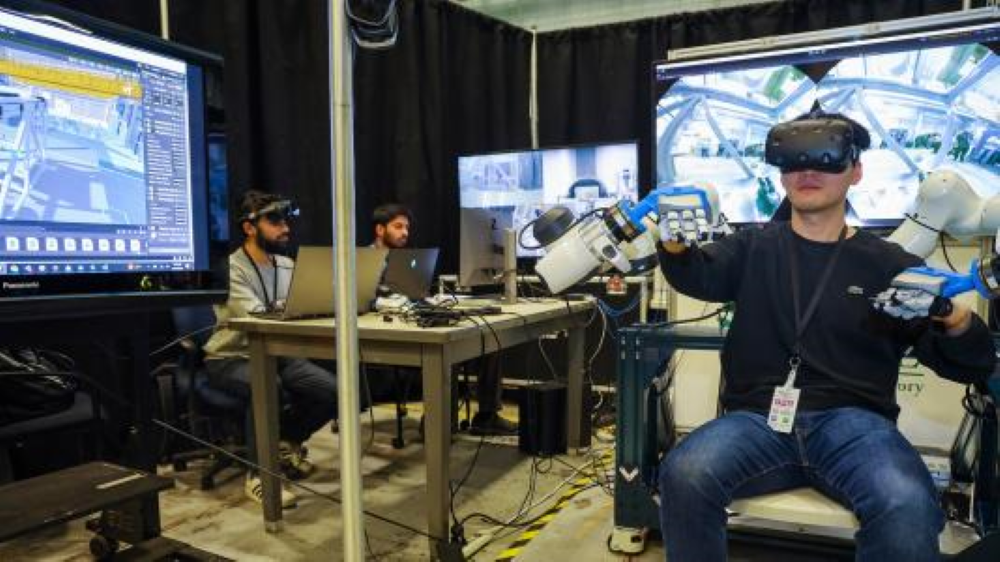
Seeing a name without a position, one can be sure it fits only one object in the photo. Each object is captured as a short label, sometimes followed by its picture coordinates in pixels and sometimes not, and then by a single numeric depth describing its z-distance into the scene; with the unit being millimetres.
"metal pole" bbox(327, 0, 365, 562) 858
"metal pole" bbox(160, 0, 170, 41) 2807
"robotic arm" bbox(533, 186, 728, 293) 1447
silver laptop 2072
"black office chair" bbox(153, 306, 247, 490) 2480
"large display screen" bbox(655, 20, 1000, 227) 2111
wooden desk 1864
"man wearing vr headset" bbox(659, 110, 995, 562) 1269
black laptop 2701
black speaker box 3014
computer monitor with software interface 927
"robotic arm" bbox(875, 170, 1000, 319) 1566
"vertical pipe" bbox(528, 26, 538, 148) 4934
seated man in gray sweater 2488
